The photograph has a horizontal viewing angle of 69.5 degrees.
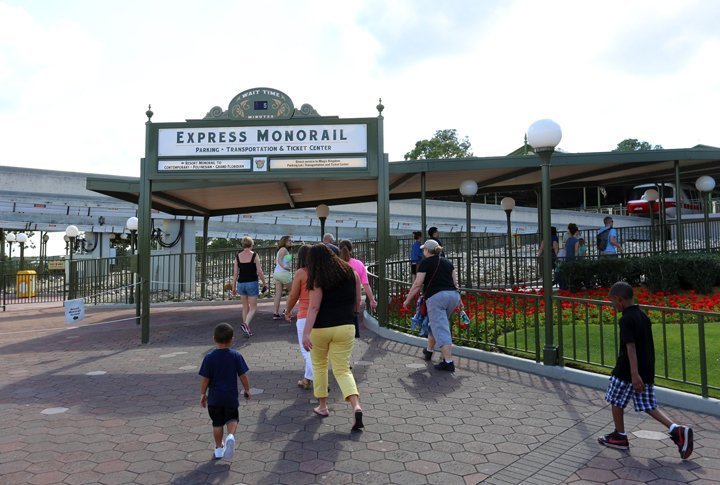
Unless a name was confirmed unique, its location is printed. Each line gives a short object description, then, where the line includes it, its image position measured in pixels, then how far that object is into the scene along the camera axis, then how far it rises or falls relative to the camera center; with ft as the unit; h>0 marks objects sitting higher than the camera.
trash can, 63.67 -2.45
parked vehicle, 94.44 +10.67
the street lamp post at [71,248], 50.93 +1.47
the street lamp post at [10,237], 83.85 +4.40
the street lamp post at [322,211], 50.08 +4.84
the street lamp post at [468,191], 43.60 +5.78
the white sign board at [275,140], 29.04 +6.81
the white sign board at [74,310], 31.48 -2.90
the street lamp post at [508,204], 50.54 +5.44
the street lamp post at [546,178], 20.80 +3.34
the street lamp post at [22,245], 68.05 +2.53
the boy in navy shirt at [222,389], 12.76 -3.17
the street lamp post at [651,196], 51.74 +6.35
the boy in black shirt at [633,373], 12.99 -2.89
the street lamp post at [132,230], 50.18 +3.21
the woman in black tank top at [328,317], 15.17 -1.65
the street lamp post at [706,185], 46.07 +6.59
